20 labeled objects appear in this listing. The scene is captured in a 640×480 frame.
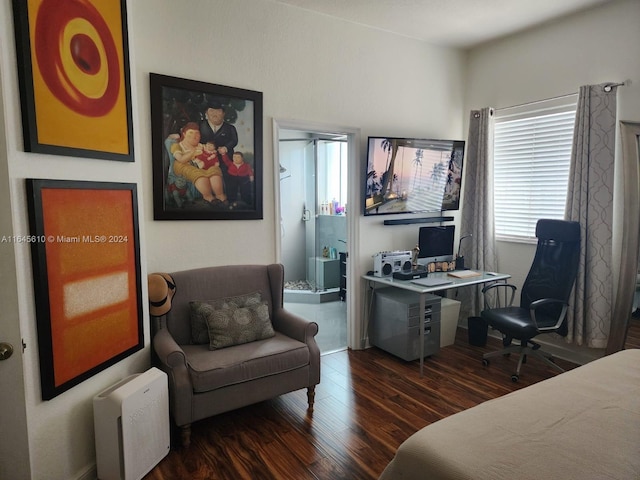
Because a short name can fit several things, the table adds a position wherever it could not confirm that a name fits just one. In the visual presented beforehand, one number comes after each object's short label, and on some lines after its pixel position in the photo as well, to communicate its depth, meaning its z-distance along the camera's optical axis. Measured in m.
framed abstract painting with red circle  1.71
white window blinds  3.72
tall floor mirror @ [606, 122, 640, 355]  3.18
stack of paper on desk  3.80
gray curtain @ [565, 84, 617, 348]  3.30
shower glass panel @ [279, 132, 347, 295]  5.80
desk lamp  4.16
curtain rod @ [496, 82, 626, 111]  3.25
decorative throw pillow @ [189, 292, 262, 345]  2.81
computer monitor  4.07
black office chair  3.34
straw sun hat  2.68
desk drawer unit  3.60
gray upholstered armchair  2.39
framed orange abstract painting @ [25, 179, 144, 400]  1.79
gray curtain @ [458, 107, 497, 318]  4.23
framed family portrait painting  2.83
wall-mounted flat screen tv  3.85
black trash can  4.08
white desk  3.34
